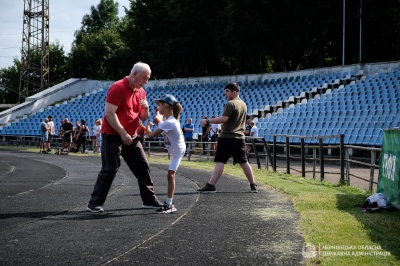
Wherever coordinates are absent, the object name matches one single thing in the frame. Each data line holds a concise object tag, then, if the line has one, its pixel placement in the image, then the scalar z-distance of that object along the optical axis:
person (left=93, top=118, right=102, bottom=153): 28.82
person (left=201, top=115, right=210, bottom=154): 26.13
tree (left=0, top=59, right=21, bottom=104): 89.06
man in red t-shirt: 7.40
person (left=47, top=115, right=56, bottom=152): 29.87
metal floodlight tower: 52.11
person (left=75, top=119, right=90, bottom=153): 29.39
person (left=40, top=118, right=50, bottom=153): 28.66
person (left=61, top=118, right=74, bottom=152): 28.34
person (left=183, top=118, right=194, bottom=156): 25.20
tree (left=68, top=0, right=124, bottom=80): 62.31
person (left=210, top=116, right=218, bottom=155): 25.96
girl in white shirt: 7.74
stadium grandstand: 23.53
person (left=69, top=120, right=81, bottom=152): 30.20
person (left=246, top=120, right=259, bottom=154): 22.53
